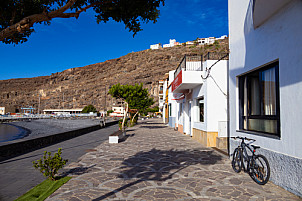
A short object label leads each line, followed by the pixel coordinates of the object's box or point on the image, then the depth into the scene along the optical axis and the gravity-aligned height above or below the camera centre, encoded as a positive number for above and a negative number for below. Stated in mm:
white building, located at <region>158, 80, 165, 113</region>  73475 +5383
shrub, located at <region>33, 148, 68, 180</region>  5662 -1370
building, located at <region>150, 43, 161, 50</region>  187162 +54015
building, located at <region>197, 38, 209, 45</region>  151738 +47790
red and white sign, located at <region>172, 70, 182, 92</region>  13440 +1944
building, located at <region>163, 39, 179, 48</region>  179950 +54837
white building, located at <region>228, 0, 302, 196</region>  4582 +791
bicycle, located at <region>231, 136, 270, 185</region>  5258 -1329
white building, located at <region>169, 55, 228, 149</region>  11289 +829
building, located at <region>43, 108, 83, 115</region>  125275 +141
